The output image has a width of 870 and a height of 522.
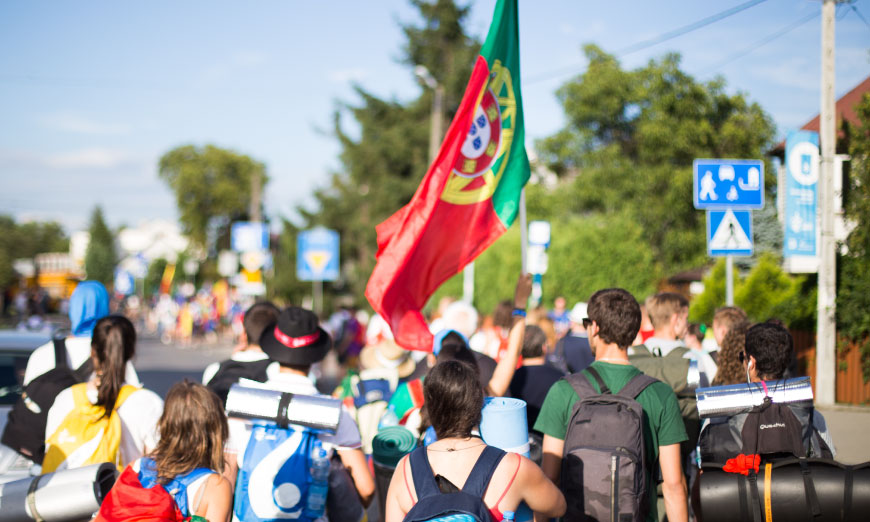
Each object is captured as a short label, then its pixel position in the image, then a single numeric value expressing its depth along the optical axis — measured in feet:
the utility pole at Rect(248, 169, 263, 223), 130.57
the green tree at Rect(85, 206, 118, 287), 268.82
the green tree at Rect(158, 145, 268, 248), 271.28
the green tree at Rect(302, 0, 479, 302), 129.39
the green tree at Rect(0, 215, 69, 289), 396.30
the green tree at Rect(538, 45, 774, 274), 111.65
